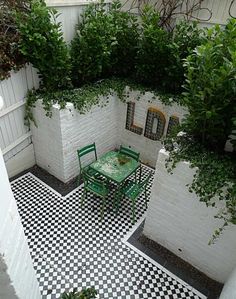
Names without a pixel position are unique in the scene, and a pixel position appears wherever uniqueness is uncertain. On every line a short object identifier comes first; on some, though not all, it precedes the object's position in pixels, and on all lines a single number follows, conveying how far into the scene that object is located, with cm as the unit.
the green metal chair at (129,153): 518
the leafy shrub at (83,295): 316
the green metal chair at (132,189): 461
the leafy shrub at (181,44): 466
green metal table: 464
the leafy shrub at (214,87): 293
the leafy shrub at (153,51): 482
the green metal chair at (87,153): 495
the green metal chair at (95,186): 455
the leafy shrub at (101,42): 487
